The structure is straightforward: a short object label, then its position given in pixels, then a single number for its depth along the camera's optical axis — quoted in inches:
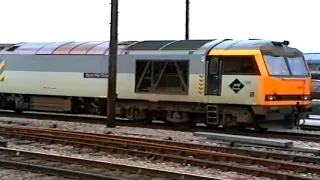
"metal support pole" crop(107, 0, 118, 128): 737.6
